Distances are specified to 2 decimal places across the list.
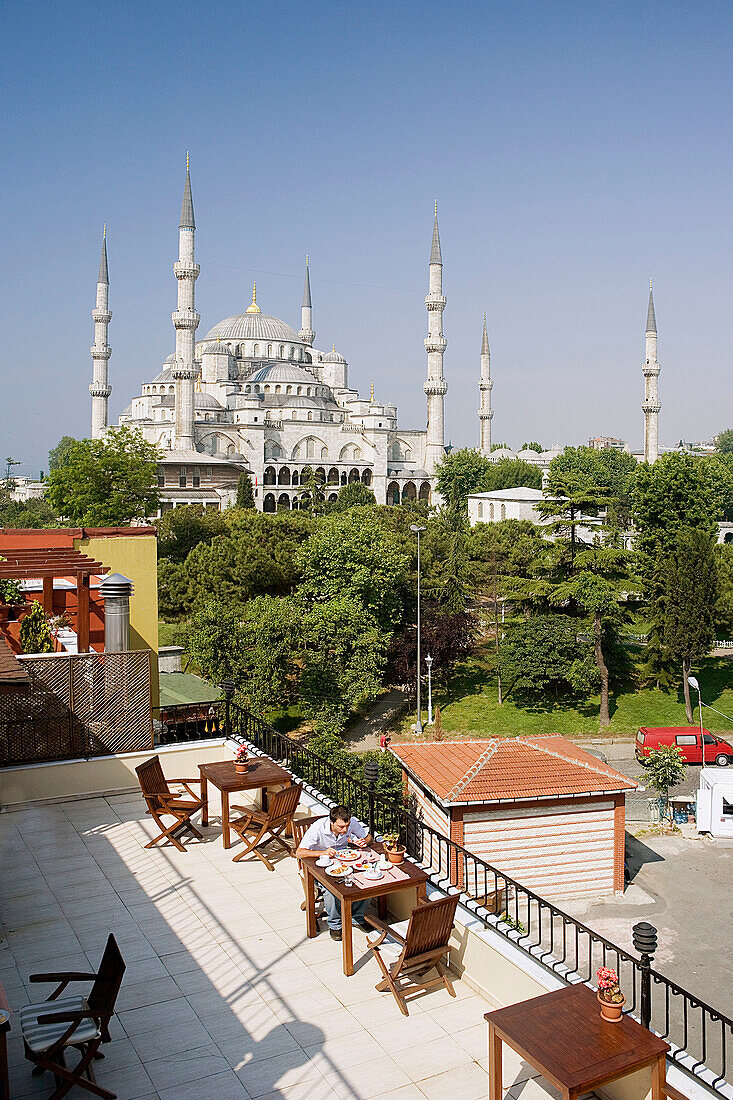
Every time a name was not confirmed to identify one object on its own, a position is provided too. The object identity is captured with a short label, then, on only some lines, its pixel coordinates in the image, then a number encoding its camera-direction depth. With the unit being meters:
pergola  9.48
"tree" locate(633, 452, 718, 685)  32.78
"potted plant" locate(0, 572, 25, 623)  10.30
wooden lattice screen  7.73
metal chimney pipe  9.31
